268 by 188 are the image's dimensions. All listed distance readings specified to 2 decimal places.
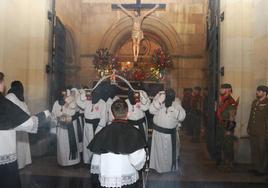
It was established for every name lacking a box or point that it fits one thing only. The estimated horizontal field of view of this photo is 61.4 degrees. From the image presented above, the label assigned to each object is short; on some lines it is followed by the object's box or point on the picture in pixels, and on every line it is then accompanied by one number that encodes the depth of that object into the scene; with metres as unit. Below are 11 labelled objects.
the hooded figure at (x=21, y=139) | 3.73
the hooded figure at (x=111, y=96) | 4.38
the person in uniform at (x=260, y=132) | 4.18
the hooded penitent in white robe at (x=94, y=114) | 4.41
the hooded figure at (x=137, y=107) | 4.35
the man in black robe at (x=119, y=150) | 2.32
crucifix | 7.44
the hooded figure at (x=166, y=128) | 4.27
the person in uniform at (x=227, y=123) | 4.35
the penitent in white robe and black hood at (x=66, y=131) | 4.48
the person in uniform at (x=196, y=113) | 6.57
